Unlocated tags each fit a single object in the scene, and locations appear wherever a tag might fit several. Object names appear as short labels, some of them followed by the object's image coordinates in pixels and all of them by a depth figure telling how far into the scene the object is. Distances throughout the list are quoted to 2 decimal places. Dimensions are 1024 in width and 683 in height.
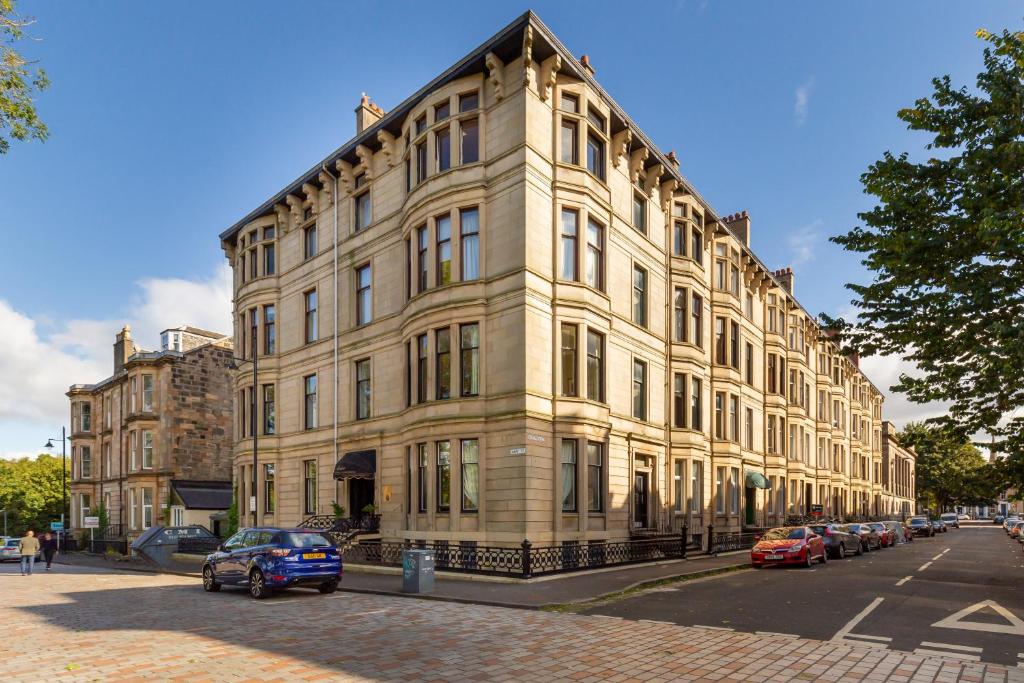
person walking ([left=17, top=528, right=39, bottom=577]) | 28.50
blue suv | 16.72
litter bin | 16.75
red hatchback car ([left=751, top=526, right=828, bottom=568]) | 24.36
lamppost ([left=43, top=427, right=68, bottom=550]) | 53.34
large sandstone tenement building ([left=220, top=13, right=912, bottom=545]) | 22.19
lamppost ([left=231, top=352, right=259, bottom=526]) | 27.76
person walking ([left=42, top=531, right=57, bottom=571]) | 33.03
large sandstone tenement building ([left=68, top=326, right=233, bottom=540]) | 43.62
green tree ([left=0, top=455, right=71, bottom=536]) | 80.94
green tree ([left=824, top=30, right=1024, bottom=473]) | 14.55
